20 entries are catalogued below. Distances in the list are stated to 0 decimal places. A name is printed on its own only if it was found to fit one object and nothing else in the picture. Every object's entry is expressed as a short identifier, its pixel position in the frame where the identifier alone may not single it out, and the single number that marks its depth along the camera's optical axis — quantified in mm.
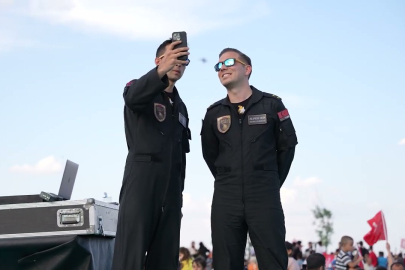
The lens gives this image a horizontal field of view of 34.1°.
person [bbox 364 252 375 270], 21373
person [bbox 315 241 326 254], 21097
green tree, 49156
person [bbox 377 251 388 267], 22234
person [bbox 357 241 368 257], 23969
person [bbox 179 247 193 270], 13461
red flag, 19688
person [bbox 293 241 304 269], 15579
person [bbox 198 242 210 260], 19270
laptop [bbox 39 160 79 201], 5492
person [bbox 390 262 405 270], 12516
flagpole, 17577
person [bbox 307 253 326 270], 9891
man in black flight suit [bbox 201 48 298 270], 5082
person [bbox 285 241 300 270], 10023
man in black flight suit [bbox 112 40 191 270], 4566
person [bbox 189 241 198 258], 23755
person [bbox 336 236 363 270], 13359
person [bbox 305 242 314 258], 26692
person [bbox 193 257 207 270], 12027
